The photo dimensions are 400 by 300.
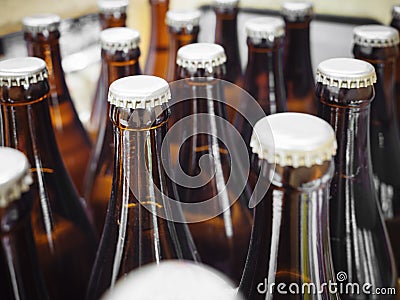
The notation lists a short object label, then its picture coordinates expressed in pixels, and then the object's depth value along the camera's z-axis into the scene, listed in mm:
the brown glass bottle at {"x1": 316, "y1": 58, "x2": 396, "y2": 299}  409
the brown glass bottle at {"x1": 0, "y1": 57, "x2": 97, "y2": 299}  428
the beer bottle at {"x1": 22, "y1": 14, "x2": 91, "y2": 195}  571
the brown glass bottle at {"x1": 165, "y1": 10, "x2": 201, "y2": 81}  605
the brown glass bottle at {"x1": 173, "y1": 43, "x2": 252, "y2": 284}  540
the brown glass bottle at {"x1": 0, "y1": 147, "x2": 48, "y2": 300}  285
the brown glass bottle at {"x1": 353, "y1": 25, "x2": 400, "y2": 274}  549
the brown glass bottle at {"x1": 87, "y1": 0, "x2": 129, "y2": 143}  672
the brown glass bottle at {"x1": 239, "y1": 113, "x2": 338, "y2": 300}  295
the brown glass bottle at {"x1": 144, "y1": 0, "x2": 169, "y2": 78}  768
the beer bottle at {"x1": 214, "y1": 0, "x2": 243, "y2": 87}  659
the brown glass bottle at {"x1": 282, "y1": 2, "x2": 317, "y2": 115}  639
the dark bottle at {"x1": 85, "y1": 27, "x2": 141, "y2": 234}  526
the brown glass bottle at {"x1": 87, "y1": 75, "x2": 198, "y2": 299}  364
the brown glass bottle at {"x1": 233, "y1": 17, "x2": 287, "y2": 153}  549
